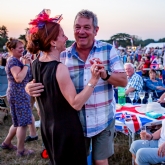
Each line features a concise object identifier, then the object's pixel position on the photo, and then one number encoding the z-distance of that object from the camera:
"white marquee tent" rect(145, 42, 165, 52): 30.92
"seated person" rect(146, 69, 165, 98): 5.96
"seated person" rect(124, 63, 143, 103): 5.12
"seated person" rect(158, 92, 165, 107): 4.51
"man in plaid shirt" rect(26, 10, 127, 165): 2.04
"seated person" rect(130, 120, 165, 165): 2.49
